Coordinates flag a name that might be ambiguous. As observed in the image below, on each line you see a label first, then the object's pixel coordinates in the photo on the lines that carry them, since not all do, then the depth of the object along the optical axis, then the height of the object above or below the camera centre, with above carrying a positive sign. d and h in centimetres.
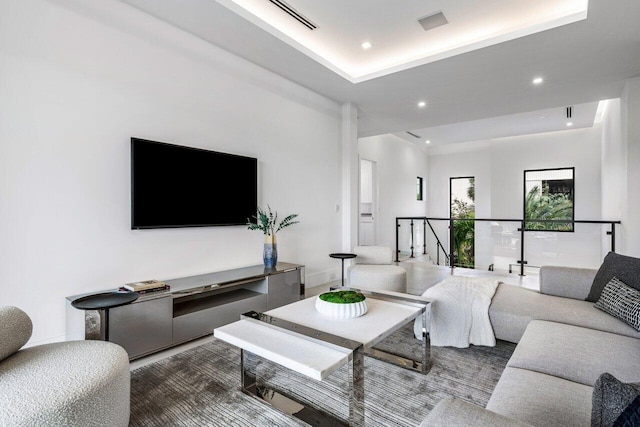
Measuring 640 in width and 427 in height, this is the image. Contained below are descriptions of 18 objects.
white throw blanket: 265 -87
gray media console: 234 -83
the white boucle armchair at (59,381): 123 -70
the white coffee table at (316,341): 162 -70
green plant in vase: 374 -19
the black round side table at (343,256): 439 -58
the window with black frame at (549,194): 802 +47
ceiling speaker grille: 328 +196
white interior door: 781 +26
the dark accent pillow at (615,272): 228 -44
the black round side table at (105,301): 209 -58
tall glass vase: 372 -44
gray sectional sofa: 117 -73
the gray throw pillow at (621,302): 205 -60
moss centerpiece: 215 -61
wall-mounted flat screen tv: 289 +27
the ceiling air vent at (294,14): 310 +197
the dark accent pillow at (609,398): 77 -45
